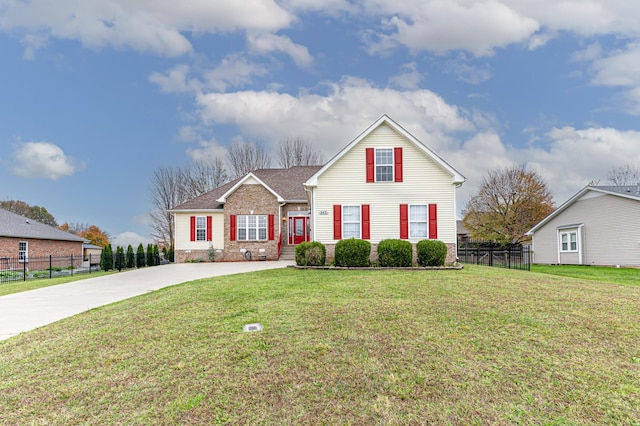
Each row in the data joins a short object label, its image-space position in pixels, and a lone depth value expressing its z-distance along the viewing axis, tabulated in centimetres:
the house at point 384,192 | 1645
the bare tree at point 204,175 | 3744
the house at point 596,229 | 2030
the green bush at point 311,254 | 1505
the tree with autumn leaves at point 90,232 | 4931
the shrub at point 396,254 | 1466
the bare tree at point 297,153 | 3888
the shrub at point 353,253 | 1479
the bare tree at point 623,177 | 3859
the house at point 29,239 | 2596
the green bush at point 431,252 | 1480
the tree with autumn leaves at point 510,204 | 3750
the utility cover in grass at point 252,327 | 543
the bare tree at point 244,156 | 3862
